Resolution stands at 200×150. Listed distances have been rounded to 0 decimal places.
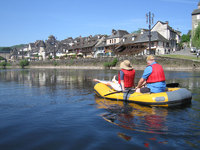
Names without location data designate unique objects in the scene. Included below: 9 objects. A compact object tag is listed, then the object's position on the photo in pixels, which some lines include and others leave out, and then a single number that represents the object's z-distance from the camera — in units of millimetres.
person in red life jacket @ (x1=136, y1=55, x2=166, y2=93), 7625
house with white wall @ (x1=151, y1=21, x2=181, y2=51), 64125
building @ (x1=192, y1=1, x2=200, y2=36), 59969
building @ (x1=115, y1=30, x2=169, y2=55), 56469
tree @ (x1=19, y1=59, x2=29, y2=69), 87938
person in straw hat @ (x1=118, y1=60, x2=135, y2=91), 8742
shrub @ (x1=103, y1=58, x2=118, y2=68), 52125
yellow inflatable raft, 7496
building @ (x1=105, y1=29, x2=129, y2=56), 69312
